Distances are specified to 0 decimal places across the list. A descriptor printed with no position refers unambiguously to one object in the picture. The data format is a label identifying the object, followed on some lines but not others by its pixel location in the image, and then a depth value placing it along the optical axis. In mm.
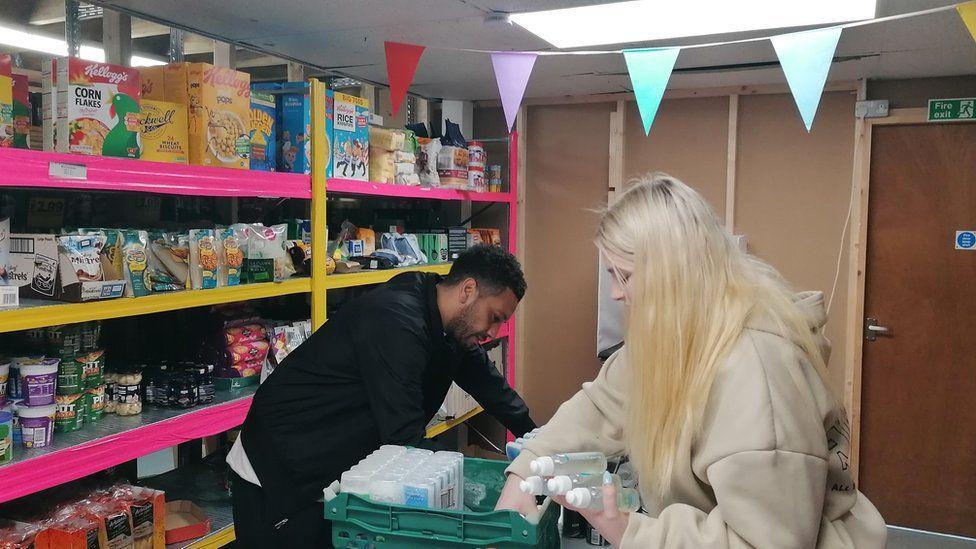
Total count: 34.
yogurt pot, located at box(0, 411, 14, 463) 1936
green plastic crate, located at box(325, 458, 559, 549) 1314
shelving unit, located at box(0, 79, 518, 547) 1910
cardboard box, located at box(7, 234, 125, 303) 2057
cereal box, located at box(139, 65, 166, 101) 2486
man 2186
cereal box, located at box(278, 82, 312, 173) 2889
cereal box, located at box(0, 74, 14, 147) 1915
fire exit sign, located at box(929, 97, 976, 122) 4008
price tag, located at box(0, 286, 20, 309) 1881
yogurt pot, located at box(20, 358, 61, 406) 2084
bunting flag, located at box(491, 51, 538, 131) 3176
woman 1165
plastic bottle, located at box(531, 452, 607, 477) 1297
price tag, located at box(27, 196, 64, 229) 2424
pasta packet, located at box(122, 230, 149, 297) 2244
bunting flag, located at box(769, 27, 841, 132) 2697
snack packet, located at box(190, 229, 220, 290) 2461
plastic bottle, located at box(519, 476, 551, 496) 1183
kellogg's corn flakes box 2072
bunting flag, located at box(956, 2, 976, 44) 2373
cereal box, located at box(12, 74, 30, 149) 2072
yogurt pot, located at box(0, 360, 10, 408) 2062
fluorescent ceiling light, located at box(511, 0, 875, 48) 2545
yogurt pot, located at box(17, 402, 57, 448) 2070
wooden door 4172
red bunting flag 3094
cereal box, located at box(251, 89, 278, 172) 2732
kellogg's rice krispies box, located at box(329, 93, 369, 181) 3084
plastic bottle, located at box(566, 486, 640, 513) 1158
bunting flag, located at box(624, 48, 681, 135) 2992
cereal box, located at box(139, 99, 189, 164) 2324
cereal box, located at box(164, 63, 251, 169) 2451
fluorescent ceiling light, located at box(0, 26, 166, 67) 2363
